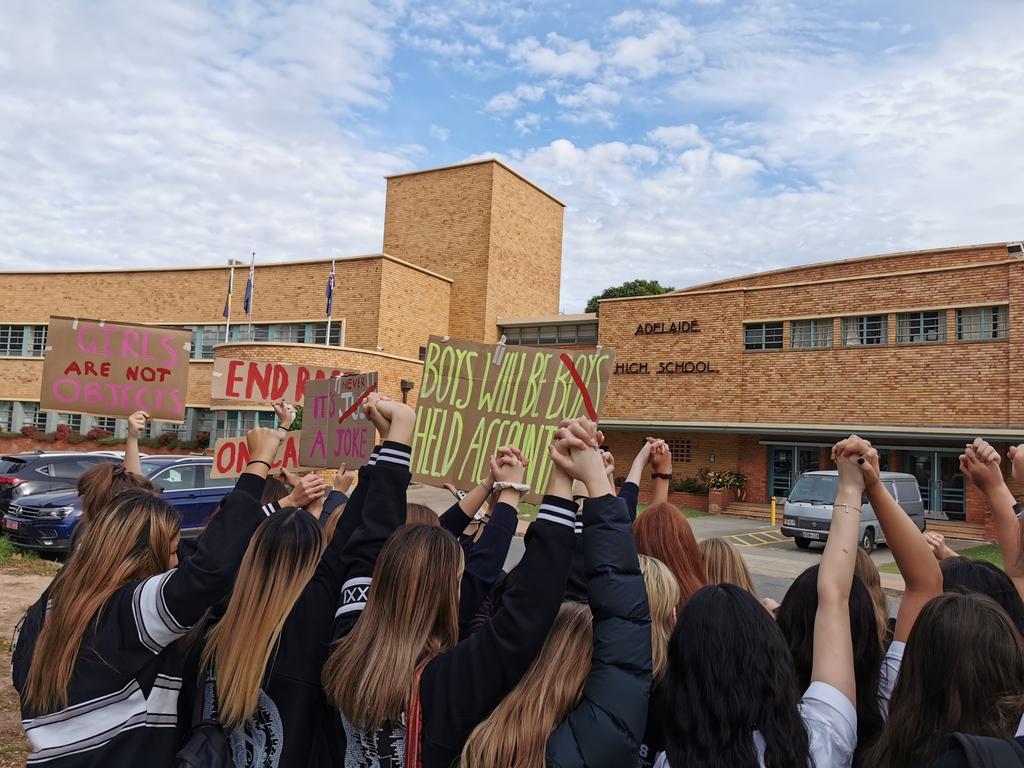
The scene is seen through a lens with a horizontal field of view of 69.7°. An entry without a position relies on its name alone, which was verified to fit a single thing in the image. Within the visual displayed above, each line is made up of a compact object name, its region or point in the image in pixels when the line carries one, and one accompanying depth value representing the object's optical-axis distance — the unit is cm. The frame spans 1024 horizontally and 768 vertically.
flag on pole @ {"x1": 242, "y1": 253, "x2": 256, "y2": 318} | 3194
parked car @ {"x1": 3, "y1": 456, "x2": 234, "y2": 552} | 1101
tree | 4978
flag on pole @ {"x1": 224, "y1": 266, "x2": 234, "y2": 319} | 3298
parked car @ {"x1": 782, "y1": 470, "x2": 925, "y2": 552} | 1731
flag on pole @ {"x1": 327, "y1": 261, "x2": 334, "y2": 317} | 3095
